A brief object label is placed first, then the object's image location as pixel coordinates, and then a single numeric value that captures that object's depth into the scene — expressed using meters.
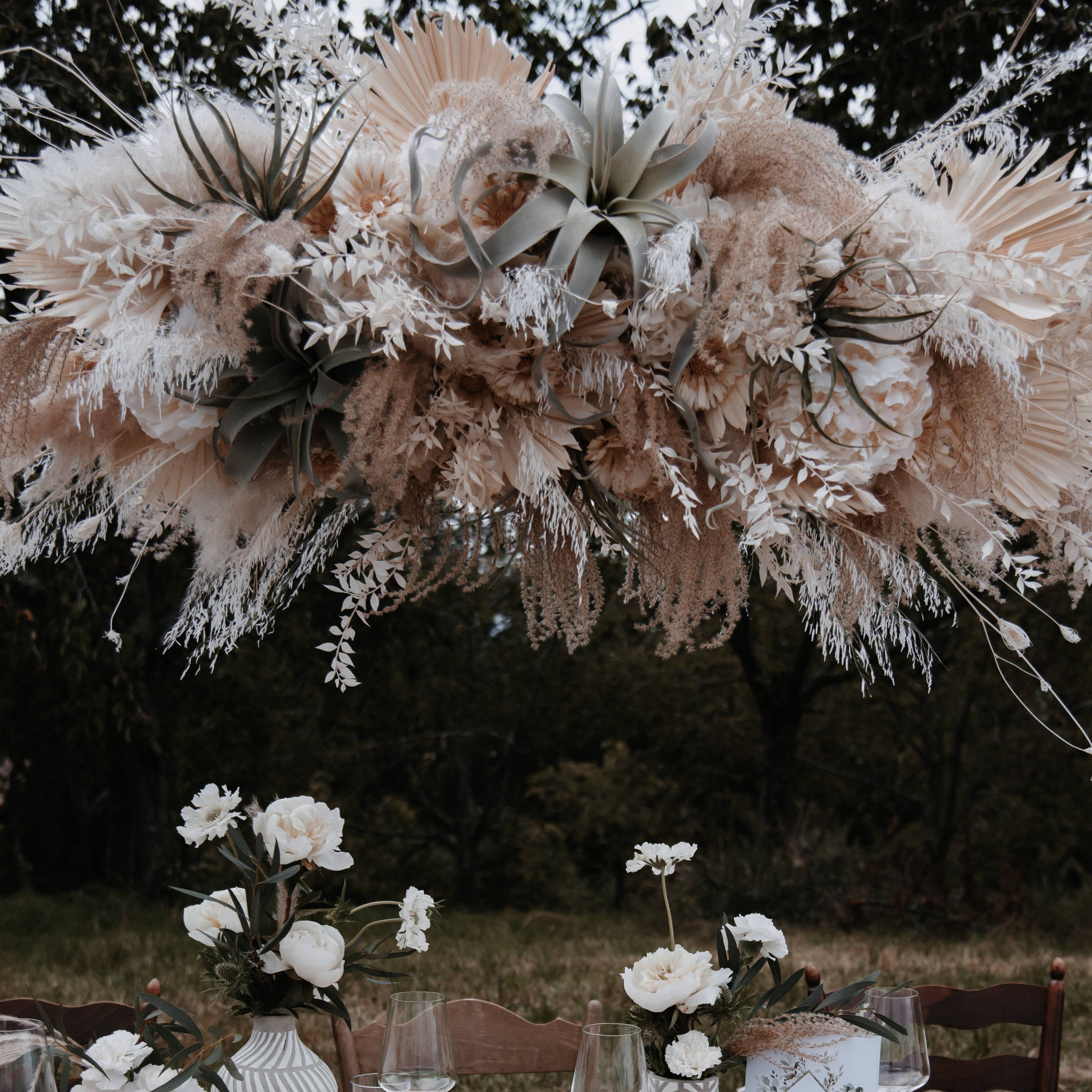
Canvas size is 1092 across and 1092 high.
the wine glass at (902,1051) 1.28
